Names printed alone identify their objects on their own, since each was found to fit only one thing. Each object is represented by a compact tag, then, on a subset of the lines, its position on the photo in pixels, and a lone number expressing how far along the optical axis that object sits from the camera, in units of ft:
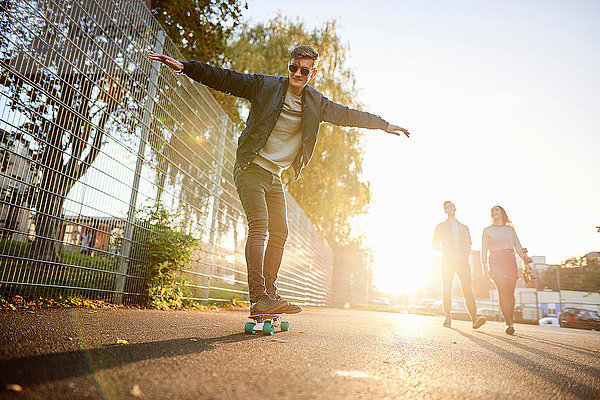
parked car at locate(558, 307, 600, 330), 65.05
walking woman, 21.45
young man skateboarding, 10.69
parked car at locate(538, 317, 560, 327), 91.86
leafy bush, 16.65
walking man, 23.42
